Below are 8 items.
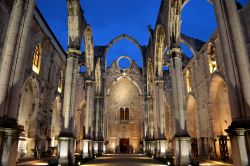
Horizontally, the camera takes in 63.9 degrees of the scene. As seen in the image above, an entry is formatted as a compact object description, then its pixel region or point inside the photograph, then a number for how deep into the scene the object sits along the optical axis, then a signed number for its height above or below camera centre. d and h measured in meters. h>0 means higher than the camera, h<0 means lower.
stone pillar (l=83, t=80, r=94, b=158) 16.78 +1.23
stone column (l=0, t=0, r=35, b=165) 5.93 +2.00
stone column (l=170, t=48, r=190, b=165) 10.07 +0.99
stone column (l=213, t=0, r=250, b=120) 6.06 +2.41
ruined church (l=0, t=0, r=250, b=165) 6.36 +2.99
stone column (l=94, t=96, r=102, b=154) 21.45 +0.85
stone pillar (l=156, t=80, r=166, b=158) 16.05 +0.53
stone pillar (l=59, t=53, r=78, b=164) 10.20 +1.14
